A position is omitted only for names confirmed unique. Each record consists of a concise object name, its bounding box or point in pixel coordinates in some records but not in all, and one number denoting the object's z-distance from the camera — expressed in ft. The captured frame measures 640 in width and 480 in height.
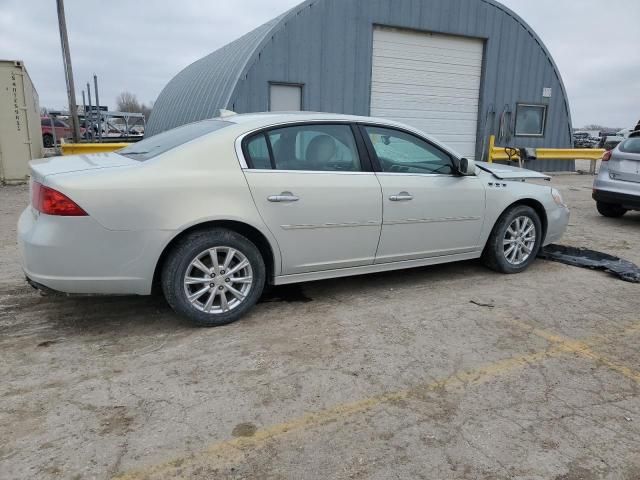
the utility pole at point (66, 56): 51.11
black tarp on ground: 17.74
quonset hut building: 41.39
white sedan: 11.35
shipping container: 39.29
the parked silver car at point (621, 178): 26.27
